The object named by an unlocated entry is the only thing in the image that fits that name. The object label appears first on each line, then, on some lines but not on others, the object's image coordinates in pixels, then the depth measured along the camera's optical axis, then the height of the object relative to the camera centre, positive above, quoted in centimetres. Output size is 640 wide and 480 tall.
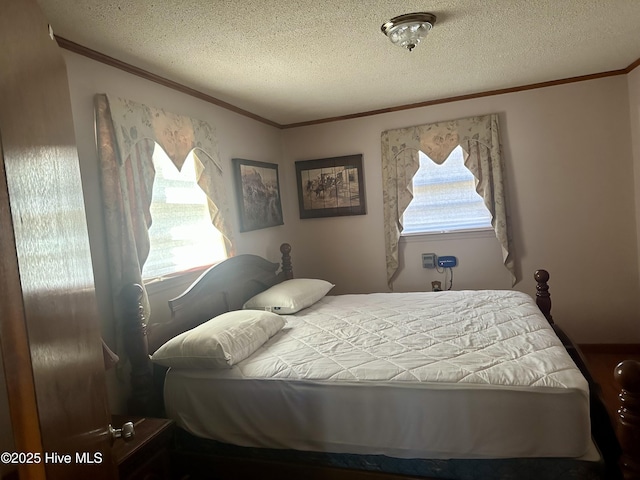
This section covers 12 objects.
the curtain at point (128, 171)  208 +34
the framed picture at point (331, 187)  409 +30
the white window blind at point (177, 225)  247 +4
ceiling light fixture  203 +90
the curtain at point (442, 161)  361 +39
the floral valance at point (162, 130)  218 +61
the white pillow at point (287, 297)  291 -54
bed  156 -78
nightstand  152 -81
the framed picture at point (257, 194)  336 +26
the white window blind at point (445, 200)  379 +5
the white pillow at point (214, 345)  198 -57
